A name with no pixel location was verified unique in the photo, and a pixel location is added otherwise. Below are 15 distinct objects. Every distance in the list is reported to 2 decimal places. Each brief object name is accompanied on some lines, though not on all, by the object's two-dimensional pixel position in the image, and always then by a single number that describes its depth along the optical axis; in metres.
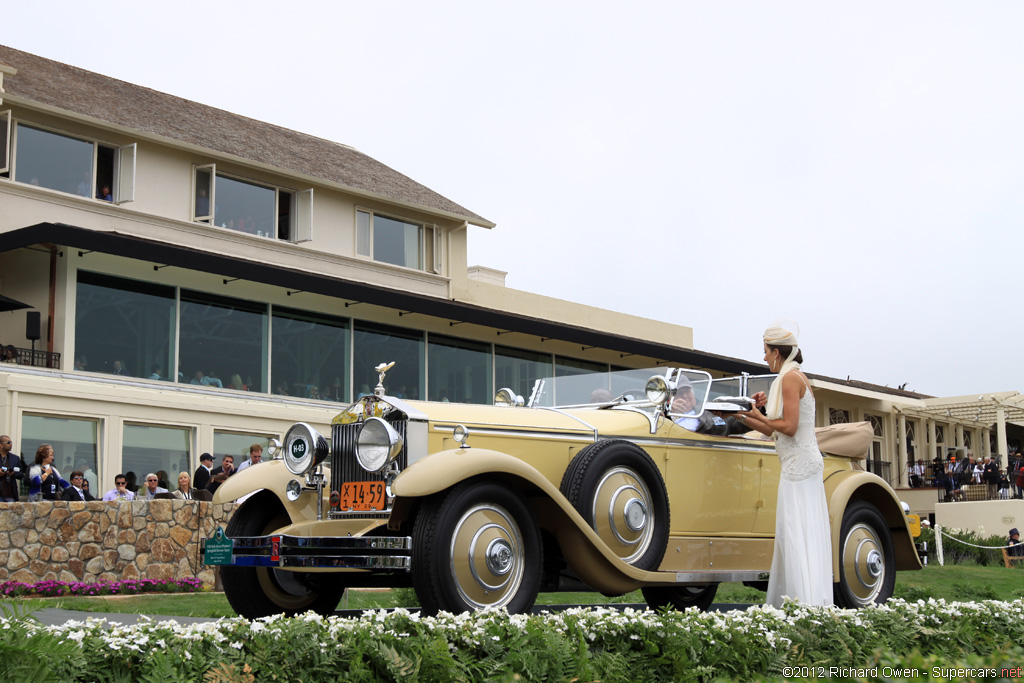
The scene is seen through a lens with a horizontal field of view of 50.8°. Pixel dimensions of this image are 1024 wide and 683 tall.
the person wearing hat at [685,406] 8.13
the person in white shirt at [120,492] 15.05
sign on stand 6.56
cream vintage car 6.11
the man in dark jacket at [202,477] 15.71
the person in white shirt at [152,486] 16.01
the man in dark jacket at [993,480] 29.09
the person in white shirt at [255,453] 14.90
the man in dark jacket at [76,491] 14.30
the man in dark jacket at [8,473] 13.55
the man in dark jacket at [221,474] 15.44
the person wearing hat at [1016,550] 19.42
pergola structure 33.34
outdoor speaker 17.19
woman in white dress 7.12
